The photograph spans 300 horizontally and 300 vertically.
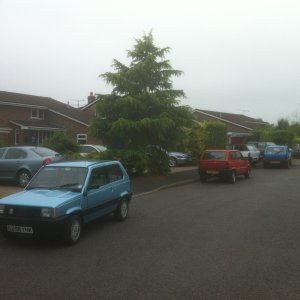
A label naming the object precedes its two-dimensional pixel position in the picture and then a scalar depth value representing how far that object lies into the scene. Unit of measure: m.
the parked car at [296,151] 32.43
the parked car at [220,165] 14.74
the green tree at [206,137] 22.82
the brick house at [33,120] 26.99
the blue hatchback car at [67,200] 5.75
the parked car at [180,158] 22.43
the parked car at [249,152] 23.58
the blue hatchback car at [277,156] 22.34
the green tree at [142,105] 14.48
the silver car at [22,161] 12.02
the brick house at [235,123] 38.31
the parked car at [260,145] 27.65
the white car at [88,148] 17.84
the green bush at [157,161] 15.44
